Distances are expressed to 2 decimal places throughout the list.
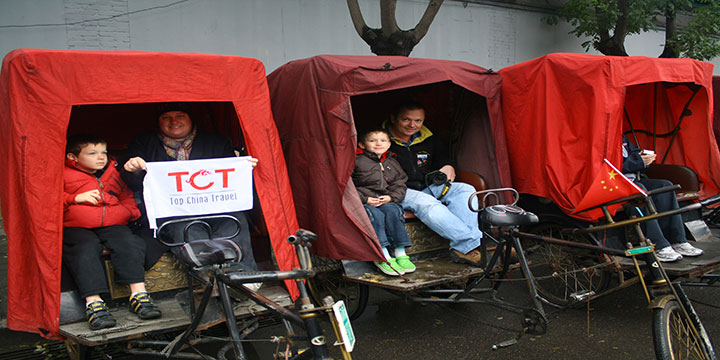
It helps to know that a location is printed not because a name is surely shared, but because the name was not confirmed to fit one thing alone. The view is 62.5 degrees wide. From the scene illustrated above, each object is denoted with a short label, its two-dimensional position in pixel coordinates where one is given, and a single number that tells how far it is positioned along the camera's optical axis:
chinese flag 3.68
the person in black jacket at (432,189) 4.74
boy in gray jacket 4.54
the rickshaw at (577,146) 4.69
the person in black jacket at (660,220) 4.71
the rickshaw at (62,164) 3.44
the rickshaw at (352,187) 4.16
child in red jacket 3.69
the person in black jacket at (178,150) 4.14
